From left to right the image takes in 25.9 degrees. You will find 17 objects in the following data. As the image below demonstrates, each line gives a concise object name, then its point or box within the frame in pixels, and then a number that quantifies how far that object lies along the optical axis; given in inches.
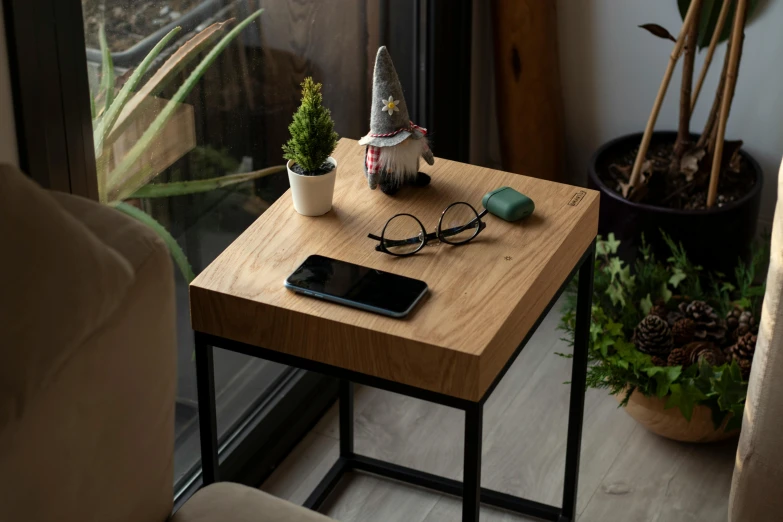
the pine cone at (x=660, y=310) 110.7
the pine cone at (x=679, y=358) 107.0
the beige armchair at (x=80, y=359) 67.1
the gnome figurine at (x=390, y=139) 86.9
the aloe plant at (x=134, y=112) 87.3
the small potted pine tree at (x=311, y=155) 85.5
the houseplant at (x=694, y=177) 115.2
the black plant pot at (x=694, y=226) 115.4
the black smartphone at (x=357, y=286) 80.5
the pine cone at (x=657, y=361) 107.6
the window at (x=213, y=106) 80.4
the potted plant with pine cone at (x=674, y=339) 103.8
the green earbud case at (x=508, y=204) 86.6
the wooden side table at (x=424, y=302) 79.2
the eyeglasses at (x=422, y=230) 85.2
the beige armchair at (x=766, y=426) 88.1
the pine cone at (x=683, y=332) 108.6
